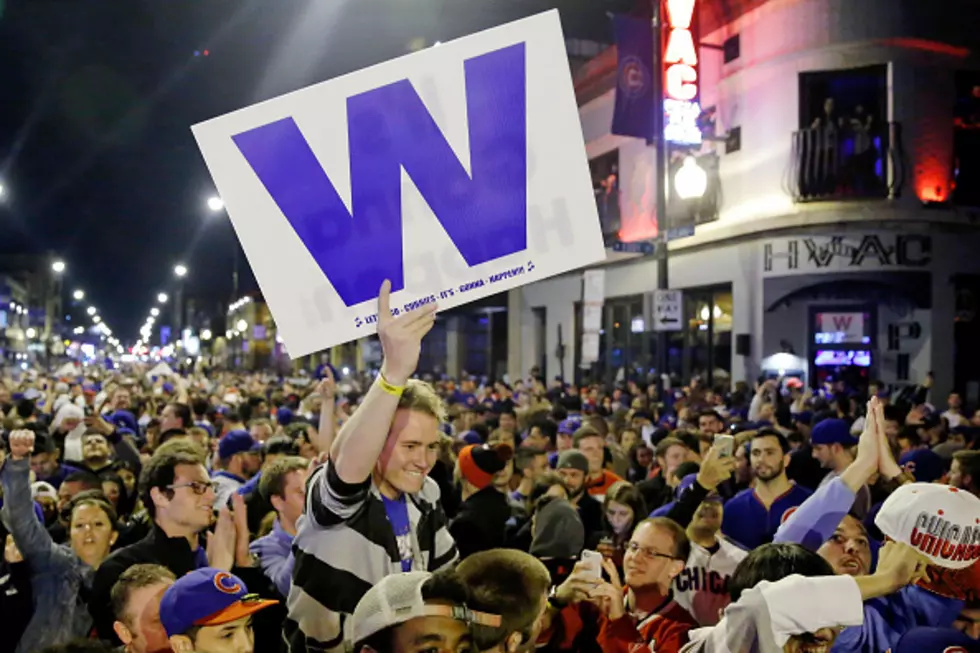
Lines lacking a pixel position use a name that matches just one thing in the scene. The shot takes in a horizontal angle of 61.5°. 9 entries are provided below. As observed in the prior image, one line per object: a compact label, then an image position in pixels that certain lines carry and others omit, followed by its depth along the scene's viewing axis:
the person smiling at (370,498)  2.65
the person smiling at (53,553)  4.24
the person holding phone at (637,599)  3.44
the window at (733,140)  20.28
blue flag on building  19.77
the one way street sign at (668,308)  13.40
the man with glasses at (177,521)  4.02
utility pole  14.44
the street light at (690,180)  14.81
